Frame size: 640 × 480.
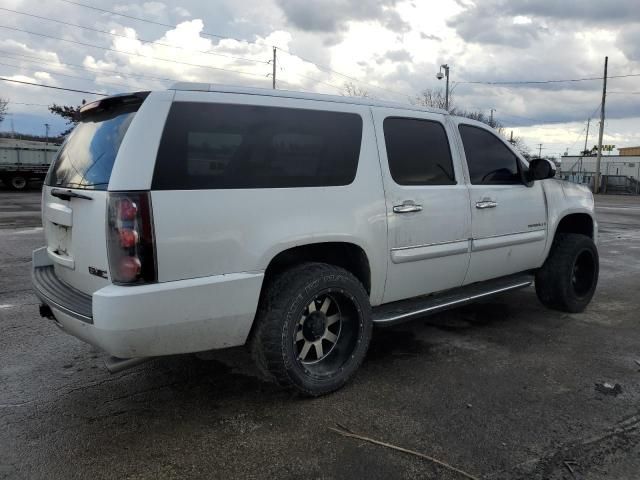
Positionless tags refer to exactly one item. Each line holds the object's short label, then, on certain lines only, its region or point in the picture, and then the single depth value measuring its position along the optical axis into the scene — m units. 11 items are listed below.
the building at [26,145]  26.94
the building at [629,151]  75.62
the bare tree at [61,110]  41.08
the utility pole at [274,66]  46.74
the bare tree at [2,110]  56.05
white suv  2.79
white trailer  26.47
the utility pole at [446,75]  35.91
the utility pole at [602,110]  37.77
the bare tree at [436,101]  51.22
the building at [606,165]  49.78
